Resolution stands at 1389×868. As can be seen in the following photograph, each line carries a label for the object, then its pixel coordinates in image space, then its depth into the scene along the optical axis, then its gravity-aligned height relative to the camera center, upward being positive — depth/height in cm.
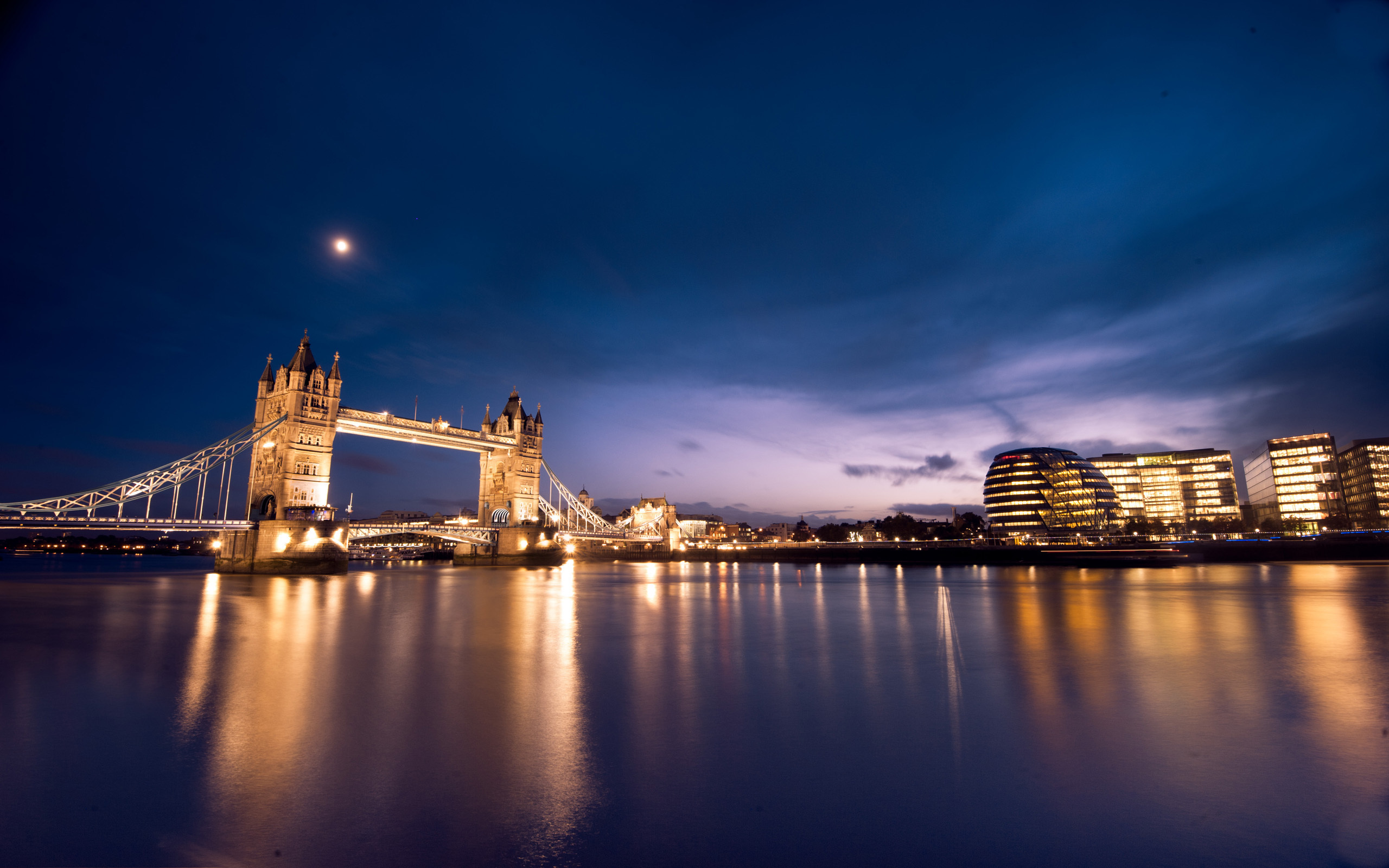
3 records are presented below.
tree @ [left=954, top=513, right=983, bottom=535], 17962 +170
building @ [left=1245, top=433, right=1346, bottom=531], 14188 +949
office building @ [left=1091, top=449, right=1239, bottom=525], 16462 +1034
